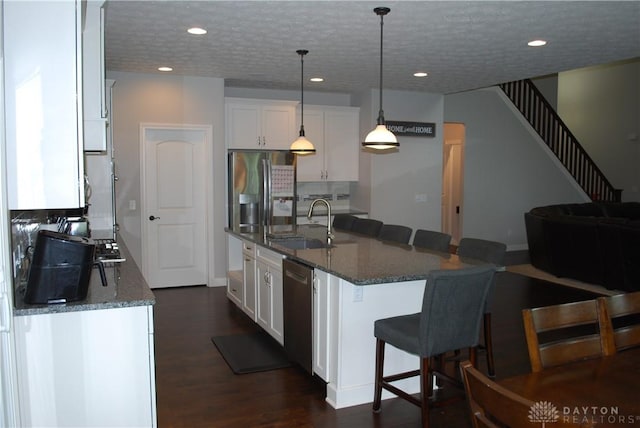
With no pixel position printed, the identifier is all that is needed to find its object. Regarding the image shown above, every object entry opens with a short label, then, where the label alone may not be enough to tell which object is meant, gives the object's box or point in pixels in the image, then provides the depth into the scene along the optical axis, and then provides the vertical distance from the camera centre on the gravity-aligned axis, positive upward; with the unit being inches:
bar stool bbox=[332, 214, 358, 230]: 240.1 -17.8
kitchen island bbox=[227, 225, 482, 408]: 134.1 -32.6
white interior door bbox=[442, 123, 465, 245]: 387.9 +1.1
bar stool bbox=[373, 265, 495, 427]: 114.0 -30.9
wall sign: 314.5 +32.1
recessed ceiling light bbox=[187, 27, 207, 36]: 176.6 +50.1
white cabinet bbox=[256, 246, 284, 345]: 172.1 -36.7
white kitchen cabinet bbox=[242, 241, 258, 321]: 197.3 -36.6
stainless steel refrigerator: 275.3 -2.3
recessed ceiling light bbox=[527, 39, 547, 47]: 191.6 +50.2
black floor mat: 163.0 -54.8
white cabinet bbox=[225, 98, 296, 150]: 279.3 +31.0
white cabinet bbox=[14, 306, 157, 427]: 100.0 -35.5
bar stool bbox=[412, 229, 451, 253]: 171.8 -18.9
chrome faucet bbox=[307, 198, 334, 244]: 185.2 -15.5
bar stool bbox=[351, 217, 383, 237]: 219.3 -18.4
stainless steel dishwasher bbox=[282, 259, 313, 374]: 149.9 -37.3
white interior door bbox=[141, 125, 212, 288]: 266.5 -11.5
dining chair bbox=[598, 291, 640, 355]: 87.2 -22.6
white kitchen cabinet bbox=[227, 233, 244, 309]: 221.9 -39.4
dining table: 63.0 -26.9
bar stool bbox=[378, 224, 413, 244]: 193.3 -18.7
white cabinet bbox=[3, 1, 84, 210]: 92.4 +13.7
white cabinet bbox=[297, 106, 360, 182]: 308.8 +22.8
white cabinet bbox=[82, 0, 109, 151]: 120.3 +23.6
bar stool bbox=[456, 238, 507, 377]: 147.7 -20.7
